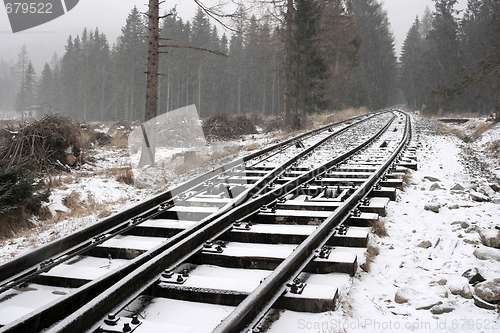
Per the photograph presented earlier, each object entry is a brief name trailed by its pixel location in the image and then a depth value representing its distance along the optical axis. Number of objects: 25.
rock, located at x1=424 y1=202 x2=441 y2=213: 5.77
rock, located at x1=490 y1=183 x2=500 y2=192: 7.28
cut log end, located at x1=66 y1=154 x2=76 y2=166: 11.42
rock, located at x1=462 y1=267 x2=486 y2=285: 3.56
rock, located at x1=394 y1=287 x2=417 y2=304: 3.33
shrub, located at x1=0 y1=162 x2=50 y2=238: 6.30
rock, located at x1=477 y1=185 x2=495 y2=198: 6.80
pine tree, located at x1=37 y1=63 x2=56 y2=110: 97.50
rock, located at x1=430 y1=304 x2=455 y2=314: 3.15
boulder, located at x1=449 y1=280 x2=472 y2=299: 3.36
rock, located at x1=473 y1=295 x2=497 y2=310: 3.14
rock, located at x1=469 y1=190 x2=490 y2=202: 6.28
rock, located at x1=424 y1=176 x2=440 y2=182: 7.81
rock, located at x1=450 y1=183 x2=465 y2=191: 6.96
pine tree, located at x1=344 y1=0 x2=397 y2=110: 45.81
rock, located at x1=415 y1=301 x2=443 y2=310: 3.21
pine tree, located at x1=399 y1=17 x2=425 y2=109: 74.69
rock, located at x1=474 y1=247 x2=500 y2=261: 4.03
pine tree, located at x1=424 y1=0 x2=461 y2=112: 49.19
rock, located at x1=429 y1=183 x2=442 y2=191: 7.05
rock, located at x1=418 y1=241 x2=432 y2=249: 4.49
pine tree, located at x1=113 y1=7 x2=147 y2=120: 64.38
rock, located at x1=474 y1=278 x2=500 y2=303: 3.21
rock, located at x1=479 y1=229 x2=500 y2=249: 4.35
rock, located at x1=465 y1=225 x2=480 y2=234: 4.82
